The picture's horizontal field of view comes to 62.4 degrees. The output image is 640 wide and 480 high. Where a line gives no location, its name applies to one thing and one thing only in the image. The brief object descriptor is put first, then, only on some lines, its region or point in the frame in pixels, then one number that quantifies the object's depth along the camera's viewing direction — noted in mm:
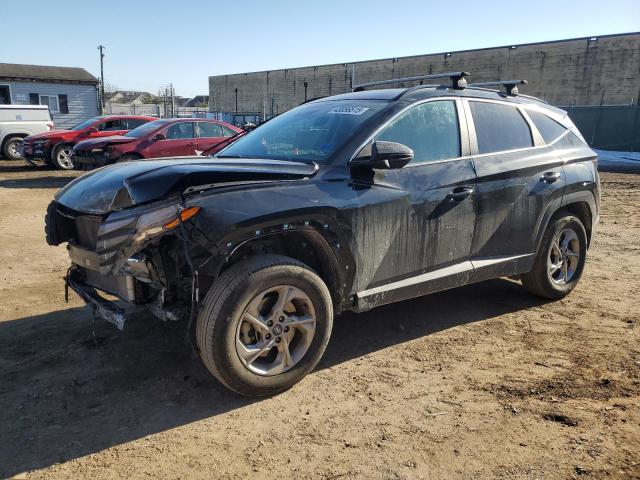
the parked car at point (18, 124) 18406
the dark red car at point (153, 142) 12422
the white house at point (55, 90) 31083
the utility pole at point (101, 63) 48938
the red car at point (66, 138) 15773
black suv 3045
